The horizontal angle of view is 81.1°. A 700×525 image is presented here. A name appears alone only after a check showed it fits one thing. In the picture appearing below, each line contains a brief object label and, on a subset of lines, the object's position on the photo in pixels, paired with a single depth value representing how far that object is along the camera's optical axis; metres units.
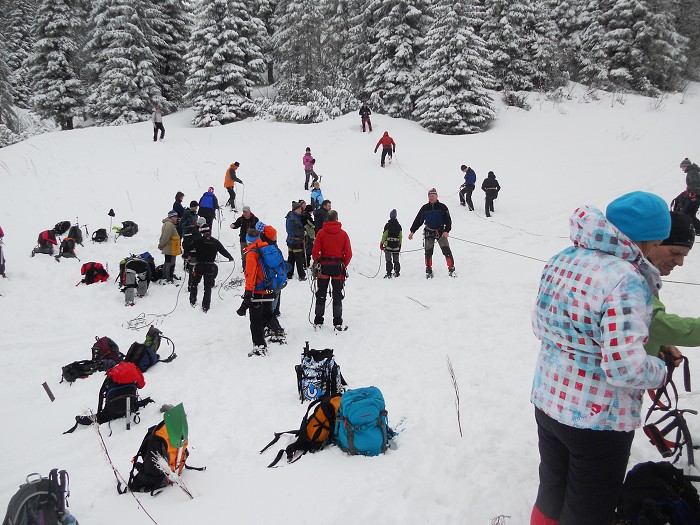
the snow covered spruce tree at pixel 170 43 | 27.67
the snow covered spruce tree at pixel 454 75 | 20.42
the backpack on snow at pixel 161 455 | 3.97
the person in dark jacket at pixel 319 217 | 10.59
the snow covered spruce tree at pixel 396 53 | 22.84
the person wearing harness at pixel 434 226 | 9.87
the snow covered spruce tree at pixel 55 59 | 26.00
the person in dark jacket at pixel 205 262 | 8.80
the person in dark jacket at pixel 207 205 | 11.89
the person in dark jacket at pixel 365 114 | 21.02
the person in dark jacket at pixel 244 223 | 9.59
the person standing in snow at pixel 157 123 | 19.96
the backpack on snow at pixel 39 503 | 3.23
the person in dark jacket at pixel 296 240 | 10.16
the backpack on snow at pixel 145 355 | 6.65
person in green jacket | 2.25
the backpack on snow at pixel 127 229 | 12.35
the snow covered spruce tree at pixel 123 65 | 25.05
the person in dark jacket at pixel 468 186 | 14.39
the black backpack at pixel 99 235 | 11.82
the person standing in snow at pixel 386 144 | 17.55
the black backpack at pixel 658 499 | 2.38
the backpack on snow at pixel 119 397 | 5.32
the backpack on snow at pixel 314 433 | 4.19
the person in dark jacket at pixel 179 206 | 11.08
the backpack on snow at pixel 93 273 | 10.20
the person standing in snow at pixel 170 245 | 10.13
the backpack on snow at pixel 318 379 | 5.38
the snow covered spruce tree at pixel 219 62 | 24.66
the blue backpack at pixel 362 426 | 4.05
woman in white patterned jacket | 1.81
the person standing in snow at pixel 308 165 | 15.76
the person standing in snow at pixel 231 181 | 14.09
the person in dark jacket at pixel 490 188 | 13.94
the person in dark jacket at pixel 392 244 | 10.12
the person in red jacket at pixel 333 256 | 7.39
